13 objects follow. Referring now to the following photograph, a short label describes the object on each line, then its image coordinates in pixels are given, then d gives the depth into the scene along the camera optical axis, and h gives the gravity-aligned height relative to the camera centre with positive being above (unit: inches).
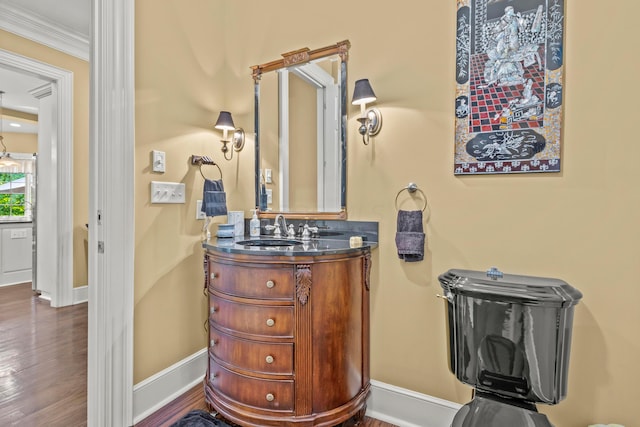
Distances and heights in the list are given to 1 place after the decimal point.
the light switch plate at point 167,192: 70.8 +3.8
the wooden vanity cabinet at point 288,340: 57.9 -25.0
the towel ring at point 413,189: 65.0 +4.3
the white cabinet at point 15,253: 173.0 -25.8
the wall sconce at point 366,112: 66.4 +21.6
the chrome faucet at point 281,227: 78.9 -4.7
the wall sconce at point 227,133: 83.2 +21.4
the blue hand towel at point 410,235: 62.4 -5.3
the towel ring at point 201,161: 80.0 +12.4
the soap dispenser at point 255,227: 84.0 -4.9
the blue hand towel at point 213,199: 76.1 +2.4
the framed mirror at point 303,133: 74.3 +19.7
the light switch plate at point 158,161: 70.3 +10.9
